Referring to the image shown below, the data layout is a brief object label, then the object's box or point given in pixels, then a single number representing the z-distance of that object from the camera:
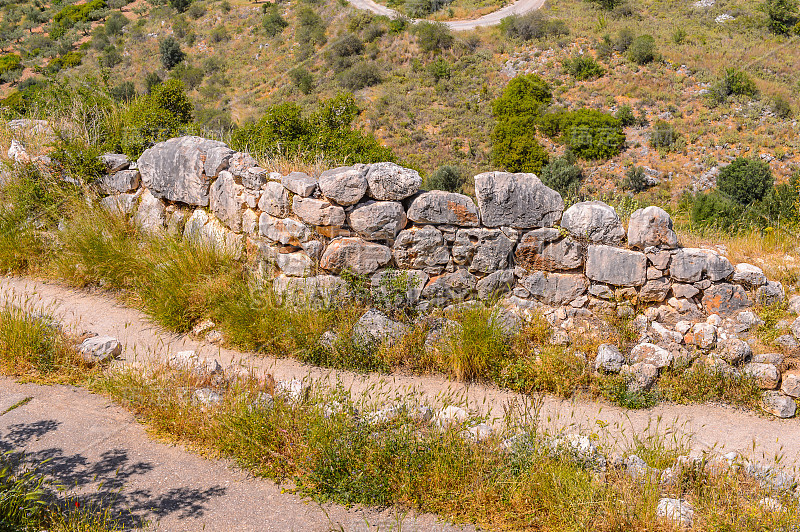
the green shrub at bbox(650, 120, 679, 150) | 24.36
